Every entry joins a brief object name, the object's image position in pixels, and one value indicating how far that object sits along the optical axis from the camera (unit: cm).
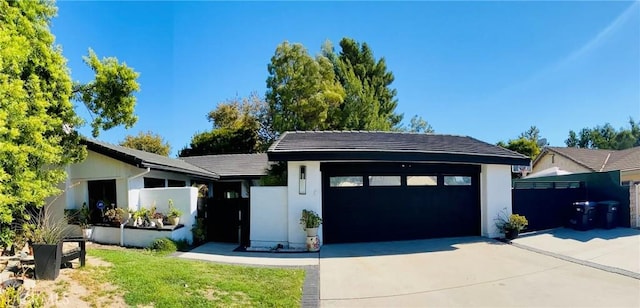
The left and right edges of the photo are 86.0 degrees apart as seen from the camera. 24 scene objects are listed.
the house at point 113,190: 1073
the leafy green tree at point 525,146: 3378
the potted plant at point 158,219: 1023
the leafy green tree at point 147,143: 3158
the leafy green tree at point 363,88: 2445
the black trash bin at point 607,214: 1235
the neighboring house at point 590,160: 1661
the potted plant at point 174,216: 1048
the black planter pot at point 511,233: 1060
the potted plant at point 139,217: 1039
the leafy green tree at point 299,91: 2402
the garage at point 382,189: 966
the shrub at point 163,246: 939
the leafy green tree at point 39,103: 610
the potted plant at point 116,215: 1047
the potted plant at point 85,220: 1060
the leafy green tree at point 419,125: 4011
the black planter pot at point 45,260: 527
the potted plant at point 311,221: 922
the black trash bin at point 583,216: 1214
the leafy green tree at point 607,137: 4350
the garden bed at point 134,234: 998
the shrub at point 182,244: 979
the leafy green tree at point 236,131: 3033
